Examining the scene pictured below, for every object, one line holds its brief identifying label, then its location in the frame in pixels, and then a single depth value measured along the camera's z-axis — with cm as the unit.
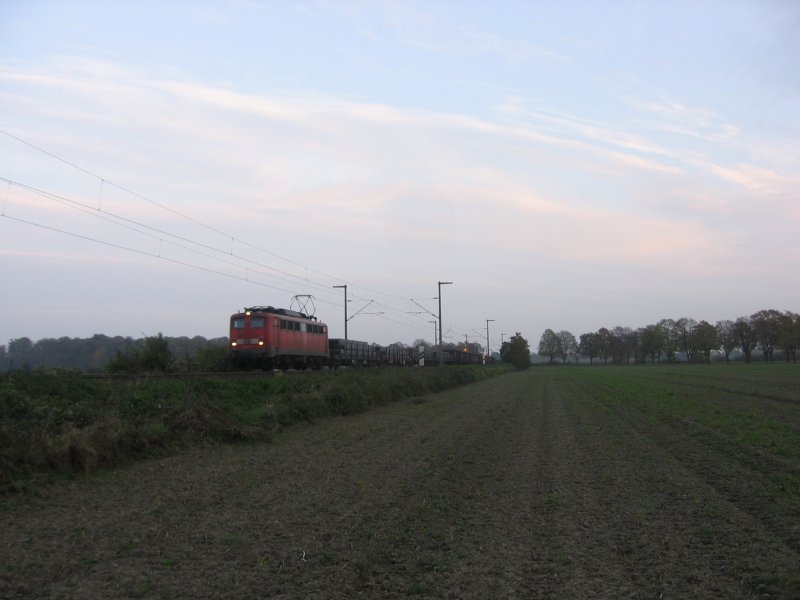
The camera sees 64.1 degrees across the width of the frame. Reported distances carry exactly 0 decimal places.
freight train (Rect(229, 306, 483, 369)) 3222
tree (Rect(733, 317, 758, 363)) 15075
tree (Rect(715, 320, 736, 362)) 15825
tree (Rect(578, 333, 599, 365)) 19175
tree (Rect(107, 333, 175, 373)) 2594
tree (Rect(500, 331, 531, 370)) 13825
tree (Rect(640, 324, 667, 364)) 16788
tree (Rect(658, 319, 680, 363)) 16844
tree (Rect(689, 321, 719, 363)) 15888
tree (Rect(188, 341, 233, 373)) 3122
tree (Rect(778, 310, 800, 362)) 12694
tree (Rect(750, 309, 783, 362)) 14338
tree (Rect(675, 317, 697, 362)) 16502
